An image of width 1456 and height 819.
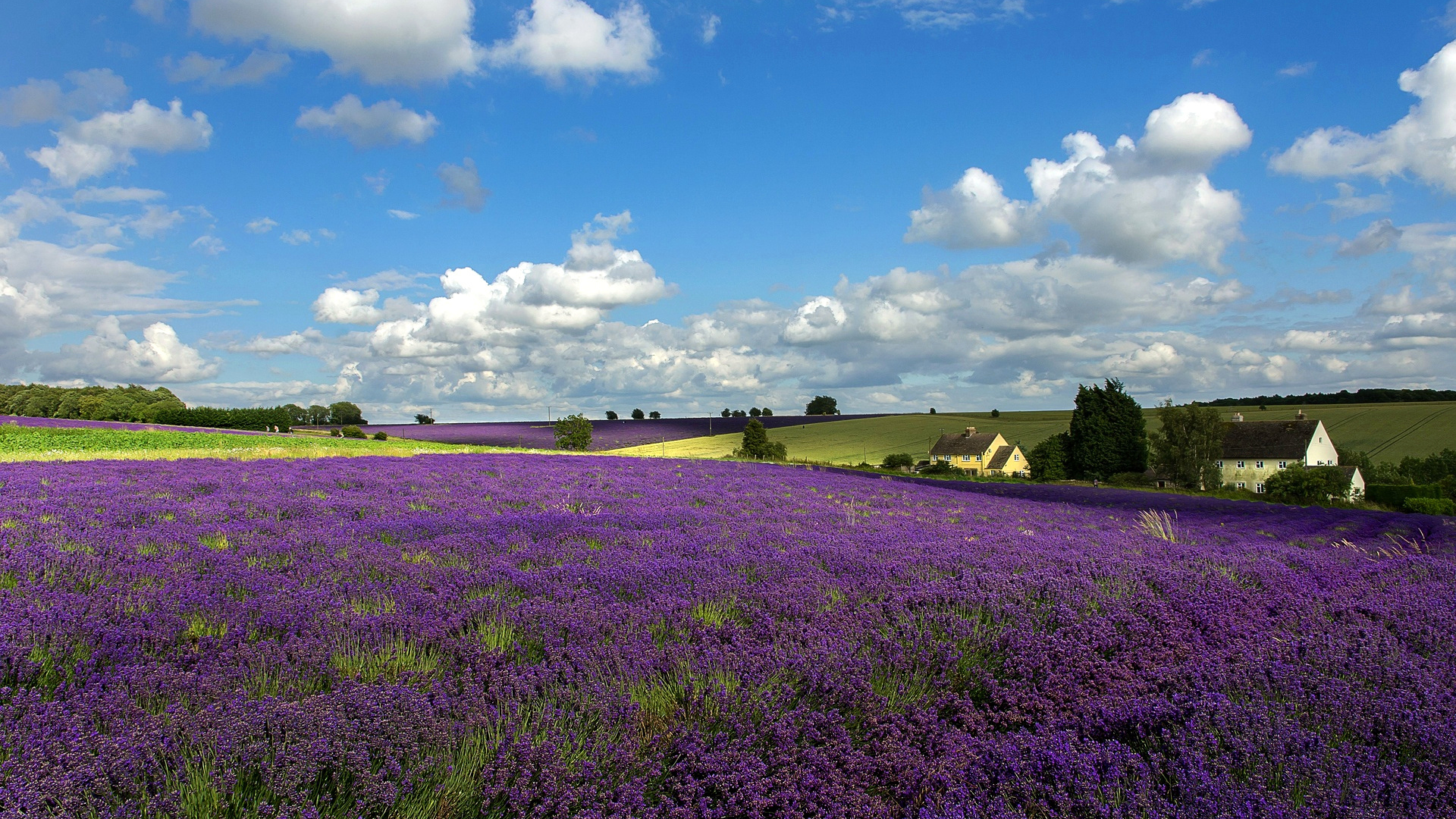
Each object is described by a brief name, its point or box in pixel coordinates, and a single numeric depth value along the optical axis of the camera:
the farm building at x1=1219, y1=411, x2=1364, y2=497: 63.88
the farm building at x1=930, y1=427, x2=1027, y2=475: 69.81
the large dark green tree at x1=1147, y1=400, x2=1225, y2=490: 59.19
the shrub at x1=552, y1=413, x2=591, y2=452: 57.44
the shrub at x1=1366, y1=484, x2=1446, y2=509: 37.03
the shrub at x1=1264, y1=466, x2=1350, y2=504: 37.91
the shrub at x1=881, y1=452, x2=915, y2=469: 61.34
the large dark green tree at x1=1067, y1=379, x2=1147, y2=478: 64.19
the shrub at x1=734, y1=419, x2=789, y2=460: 57.91
